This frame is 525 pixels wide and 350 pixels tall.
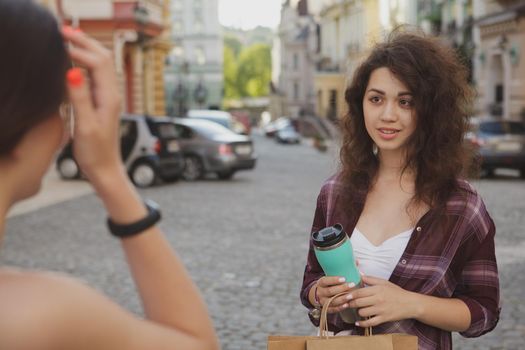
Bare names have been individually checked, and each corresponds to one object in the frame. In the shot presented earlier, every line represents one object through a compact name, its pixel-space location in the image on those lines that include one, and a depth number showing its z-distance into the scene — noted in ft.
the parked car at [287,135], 179.32
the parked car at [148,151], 67.87
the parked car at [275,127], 193.72
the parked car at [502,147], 70.74
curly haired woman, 9.05
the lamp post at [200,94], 313.46
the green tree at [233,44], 558.15
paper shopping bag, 7.73
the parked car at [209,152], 72.59
